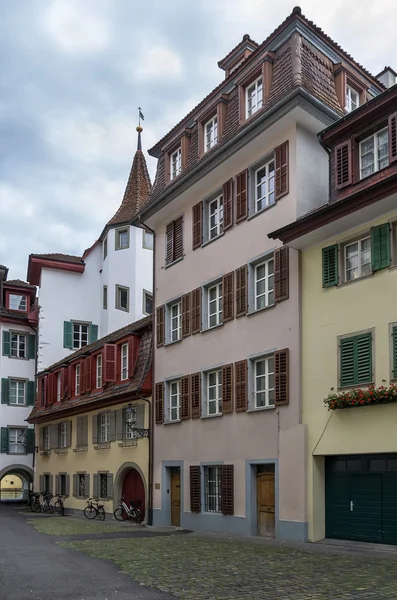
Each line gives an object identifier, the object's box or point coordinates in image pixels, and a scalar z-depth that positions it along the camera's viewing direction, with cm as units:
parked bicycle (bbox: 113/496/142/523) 2628
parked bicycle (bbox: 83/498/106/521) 2897
